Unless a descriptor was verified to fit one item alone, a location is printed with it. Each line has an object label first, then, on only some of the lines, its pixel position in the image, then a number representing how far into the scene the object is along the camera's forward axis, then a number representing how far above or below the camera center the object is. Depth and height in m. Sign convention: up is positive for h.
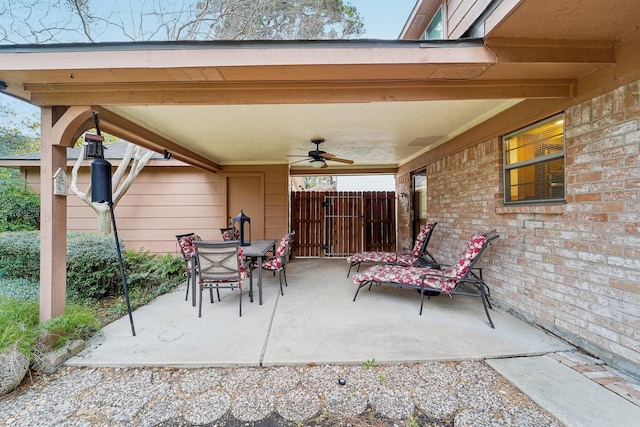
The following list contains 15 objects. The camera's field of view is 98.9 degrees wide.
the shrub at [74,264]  4.13 -0.72
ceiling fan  4.62 +1.00
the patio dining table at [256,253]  3.50 -0.50
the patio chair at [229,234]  5.22 -0.36
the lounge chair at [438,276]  3.04 -0.77
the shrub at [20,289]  3.25 -0.93
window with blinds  2.69 +0.53
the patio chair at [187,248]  3.97 -0.49
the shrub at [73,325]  2.41 -1.00
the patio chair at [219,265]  3.12 -0.58
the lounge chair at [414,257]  4.55 -0.76
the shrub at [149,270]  4.71 -0.98
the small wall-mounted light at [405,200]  6.68 +0.34
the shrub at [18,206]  5.44 +0.23
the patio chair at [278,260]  4.10 -0.68
